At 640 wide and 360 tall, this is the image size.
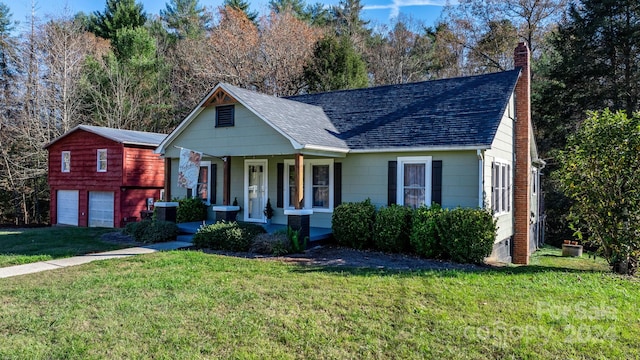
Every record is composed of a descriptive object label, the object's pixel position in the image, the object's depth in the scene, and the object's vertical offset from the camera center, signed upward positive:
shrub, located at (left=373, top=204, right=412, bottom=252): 10.62 -0.95
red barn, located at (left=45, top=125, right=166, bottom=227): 19.00 +0.61
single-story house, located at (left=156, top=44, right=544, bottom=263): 11.12 +1.18
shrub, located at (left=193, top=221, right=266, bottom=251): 10.77 -1.18
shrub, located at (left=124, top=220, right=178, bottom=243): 12.27 -1.24
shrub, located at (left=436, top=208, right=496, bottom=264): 9.65 -0.96
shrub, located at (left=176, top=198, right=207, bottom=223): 14.55 -0.72
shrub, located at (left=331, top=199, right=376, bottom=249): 11.12 -0.86
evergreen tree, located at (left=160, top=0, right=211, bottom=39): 32.66 +13.47
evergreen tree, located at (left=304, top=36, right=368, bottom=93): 26.02 +7.61
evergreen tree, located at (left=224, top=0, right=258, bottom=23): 31.39 +13.57
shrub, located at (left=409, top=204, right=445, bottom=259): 10.07 -1.06
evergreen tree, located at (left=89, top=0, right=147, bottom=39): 29.38 +11.89
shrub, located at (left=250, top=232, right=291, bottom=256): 10.21 -1.31
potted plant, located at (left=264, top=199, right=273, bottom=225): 13.89 -0.72
